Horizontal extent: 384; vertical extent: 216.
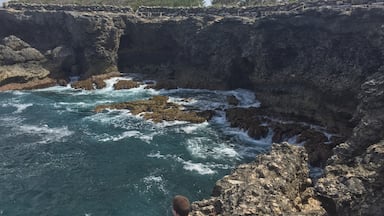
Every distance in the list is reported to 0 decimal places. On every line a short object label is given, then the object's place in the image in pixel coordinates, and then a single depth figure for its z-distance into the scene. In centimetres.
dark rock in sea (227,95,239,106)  6126
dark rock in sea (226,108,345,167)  4297
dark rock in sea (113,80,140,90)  7312
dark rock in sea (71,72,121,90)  7369
